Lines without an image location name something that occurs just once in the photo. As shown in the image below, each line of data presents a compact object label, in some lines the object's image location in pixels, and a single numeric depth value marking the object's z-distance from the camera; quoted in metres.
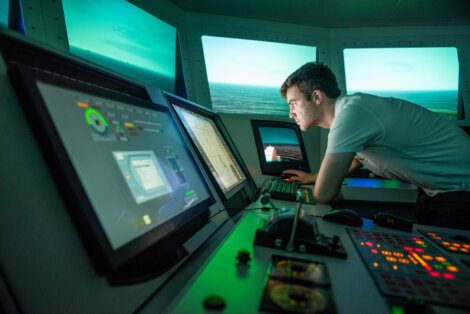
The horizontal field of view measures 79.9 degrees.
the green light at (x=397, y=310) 0.43
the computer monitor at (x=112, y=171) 0.40
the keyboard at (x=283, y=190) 1.33
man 1.40
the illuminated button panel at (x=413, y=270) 0.48
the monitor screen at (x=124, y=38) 1.34
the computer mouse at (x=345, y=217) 0.92
